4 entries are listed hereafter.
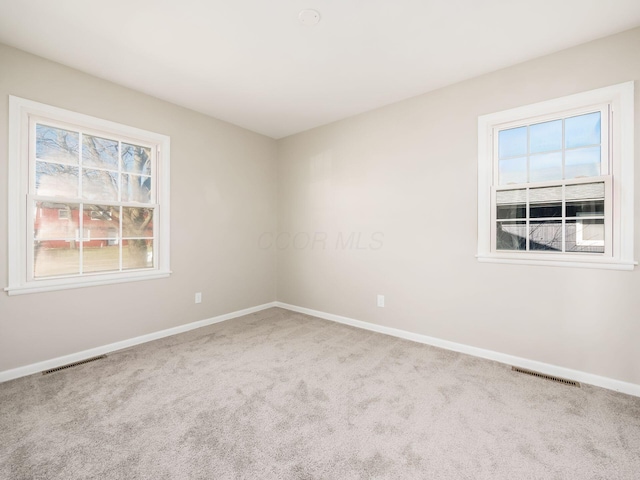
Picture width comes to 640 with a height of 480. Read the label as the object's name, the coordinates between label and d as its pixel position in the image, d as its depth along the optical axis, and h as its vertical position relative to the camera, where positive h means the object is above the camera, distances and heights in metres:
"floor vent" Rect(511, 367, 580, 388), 2.32 -1.12
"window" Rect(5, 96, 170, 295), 2.44 +0.36
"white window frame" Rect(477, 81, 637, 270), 2.16 +0.53
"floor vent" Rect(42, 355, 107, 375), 2.48 -1.11
